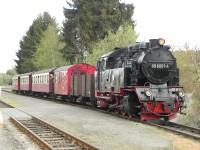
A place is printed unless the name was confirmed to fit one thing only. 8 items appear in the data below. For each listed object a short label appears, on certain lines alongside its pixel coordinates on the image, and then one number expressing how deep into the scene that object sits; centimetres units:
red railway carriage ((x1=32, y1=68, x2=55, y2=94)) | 4312
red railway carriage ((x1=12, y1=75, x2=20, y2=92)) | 6669
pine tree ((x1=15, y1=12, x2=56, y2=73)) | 8819
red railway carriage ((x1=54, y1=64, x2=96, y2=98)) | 3058
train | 1898
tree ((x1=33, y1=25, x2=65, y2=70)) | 7644
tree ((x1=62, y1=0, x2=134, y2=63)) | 5400
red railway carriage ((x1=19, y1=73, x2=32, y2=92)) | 5516
